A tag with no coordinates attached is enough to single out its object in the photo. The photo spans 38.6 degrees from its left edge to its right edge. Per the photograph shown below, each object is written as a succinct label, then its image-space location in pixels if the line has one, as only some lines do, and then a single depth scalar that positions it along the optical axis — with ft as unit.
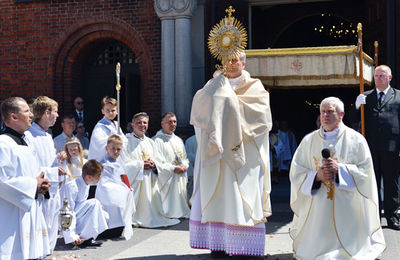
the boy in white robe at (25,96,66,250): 19.42
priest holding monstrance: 19.26
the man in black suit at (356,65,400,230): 25.16
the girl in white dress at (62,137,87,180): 24.99
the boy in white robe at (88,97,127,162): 26.32
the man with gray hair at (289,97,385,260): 17.81
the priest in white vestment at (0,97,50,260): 15.48
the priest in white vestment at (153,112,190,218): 29.53
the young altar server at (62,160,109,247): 22.39
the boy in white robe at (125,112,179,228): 27.99
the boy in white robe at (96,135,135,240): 24.34
